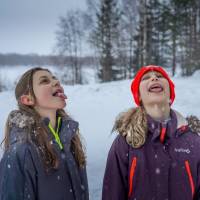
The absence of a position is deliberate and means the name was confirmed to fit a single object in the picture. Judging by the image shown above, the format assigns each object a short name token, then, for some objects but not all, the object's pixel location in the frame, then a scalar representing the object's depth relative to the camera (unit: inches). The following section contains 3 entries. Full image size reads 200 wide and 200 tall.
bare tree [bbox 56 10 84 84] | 1026.1
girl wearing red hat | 76.2
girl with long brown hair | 72.0
